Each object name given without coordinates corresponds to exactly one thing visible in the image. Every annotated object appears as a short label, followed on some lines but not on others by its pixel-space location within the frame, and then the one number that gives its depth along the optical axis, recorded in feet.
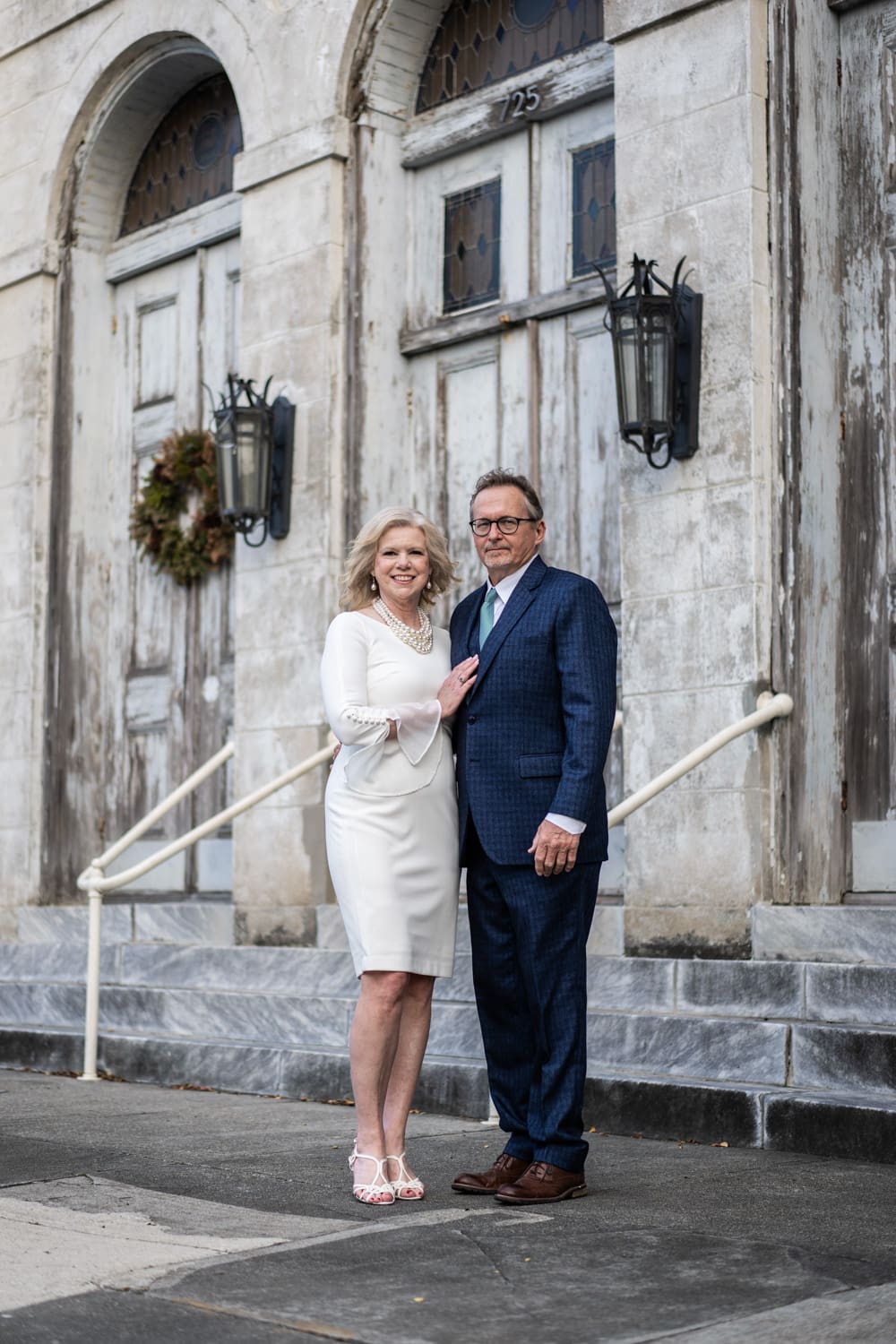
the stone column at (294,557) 27.84
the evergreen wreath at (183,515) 31.91
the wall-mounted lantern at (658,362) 22.29
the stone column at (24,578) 33.53
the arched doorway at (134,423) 32.83
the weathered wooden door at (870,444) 22.45
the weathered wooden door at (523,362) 26.50
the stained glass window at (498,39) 27.27
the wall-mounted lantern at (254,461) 28.09
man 15.06
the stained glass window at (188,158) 33.35
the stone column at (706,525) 21.79
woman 15.21
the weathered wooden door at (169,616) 32.24
